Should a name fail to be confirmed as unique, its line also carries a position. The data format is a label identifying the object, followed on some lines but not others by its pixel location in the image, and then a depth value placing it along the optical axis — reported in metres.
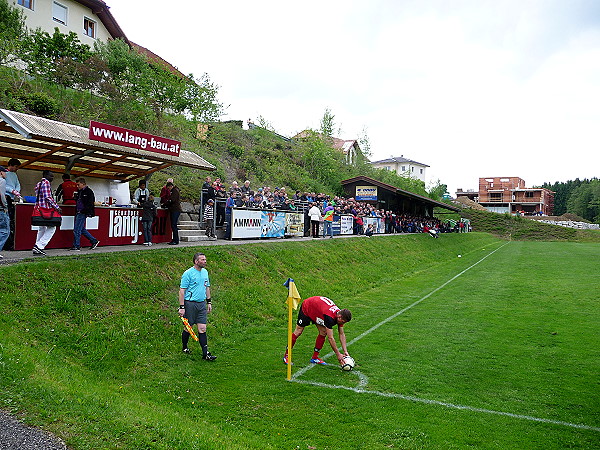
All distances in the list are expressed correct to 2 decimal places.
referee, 8.44
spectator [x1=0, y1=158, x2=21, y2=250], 11.45
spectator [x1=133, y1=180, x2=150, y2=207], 14.80
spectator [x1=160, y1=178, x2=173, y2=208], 15.77
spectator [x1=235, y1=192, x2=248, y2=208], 19.59
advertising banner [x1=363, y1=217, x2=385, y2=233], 33.28
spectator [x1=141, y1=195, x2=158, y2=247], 14.70
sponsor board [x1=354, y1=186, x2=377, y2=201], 42.94
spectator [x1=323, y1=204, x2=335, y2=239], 25.37
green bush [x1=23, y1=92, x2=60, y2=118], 21.78
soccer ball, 8.30
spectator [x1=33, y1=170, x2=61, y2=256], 10.91
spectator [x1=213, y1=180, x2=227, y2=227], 18.83
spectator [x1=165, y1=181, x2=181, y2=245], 15.45
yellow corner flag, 7.97
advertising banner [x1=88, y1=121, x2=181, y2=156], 12.60
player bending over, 8.04
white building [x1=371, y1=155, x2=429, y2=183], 117.50
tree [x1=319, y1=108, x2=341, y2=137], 59.56
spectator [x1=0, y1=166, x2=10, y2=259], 9.98
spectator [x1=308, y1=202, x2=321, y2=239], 24.02
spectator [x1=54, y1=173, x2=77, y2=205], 12.84
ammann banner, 18.42
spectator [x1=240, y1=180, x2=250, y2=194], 20.84
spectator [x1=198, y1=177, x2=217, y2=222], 18.11
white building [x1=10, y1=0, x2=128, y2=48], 31.09
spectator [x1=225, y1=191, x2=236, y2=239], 18.61
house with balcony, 131.88
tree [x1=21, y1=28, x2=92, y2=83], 25.04
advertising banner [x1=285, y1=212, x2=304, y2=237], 22.48
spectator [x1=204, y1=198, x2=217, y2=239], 18.22
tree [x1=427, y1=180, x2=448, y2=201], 99.36
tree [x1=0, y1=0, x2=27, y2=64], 23.06
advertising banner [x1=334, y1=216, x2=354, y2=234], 29.31
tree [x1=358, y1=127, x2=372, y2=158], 72.56
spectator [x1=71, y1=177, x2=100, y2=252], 11.86
